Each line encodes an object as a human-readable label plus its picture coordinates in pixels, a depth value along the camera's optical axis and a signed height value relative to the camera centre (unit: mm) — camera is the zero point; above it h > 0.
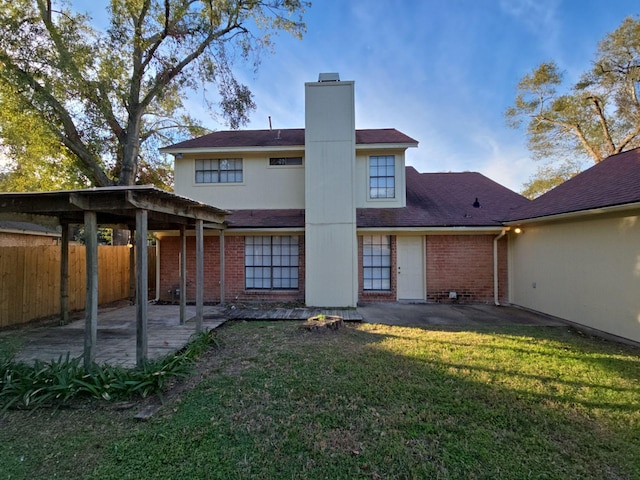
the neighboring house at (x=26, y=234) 12009 +645
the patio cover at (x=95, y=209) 4285 +609
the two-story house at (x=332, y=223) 9547 +808
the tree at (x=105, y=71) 10461 +7081
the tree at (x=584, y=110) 16375 +8637
